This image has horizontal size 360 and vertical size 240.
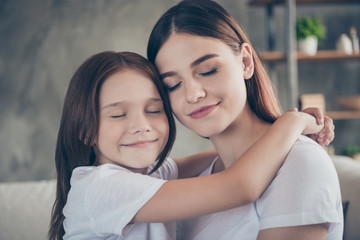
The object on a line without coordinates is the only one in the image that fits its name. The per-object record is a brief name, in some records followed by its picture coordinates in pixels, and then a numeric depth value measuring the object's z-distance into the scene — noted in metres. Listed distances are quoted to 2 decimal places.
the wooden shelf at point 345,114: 3.58
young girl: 1.00
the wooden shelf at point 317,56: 3.47
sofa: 1.97
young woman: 0.94
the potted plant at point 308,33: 3.54
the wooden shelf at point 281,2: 3.58
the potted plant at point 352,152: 3.63
